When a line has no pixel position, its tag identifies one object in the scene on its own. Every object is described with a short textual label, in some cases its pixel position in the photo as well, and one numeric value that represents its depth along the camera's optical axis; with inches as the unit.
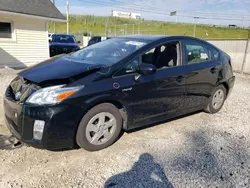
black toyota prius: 93.4
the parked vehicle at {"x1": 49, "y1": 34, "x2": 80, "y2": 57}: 480.5
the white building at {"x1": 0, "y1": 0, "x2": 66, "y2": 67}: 337.0
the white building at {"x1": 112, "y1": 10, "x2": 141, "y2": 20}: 2189.1
